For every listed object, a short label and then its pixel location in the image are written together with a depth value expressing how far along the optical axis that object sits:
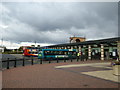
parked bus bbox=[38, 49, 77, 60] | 21.12
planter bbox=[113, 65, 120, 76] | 7.01
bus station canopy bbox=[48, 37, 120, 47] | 18.81
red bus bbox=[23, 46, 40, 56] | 30.78
